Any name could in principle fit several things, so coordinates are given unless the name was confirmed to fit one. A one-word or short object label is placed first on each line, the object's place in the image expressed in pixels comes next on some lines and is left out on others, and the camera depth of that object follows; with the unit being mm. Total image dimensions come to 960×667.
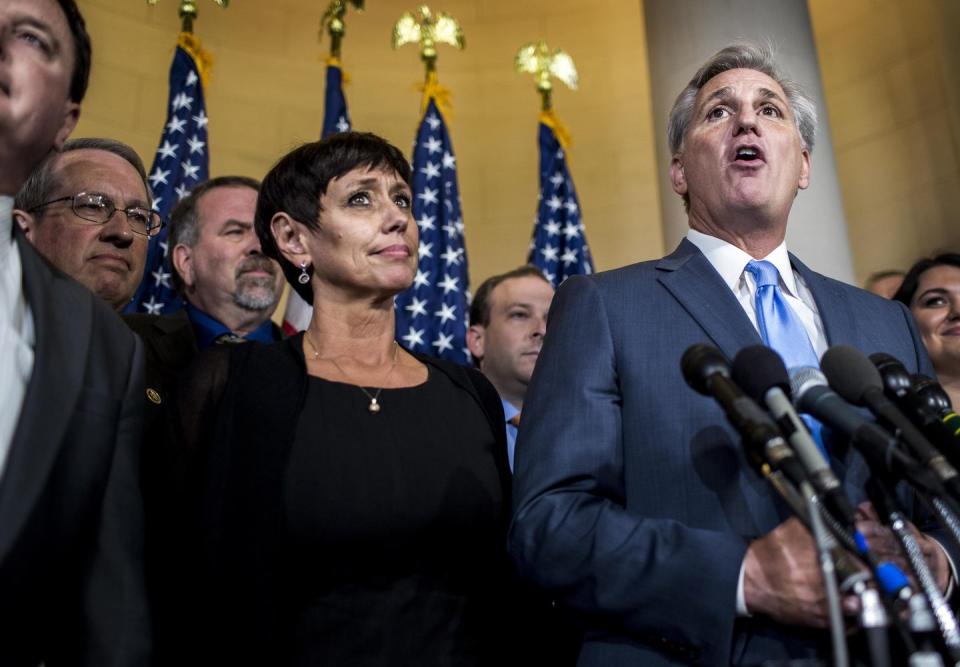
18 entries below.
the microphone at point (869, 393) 1120
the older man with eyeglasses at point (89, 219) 2520
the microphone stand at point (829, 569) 927
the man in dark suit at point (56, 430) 1233
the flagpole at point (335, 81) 5094
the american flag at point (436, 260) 4676
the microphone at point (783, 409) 1040
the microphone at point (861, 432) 1104
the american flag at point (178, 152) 4168
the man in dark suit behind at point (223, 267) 3164
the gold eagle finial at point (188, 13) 4797
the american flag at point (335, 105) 5086
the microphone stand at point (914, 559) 1022
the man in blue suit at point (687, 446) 1307
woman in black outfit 1646
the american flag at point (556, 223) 5332
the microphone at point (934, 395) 1291
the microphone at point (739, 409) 1053
